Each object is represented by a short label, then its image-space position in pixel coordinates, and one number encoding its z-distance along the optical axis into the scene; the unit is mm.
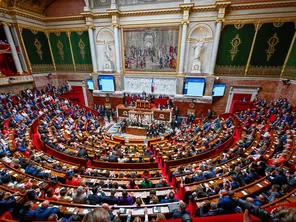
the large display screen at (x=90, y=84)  17088
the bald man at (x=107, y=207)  3042
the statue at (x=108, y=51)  15873
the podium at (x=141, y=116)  14109
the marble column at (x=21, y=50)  14057
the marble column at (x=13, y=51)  13564
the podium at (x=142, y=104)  14773
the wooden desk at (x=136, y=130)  12445
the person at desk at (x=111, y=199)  3885
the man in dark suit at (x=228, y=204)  3262
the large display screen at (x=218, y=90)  14169
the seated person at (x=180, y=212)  3043
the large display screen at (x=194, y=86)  14281
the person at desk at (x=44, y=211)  3034
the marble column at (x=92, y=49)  15641
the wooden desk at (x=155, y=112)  14414
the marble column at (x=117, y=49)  14934
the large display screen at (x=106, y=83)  16234
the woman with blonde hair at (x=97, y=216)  1447
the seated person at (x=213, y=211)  3176
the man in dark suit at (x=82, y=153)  6918
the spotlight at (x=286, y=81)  11536
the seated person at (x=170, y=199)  3919
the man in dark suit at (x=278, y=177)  4121
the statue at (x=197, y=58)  13961
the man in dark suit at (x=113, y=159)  6758
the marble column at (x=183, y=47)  13623
